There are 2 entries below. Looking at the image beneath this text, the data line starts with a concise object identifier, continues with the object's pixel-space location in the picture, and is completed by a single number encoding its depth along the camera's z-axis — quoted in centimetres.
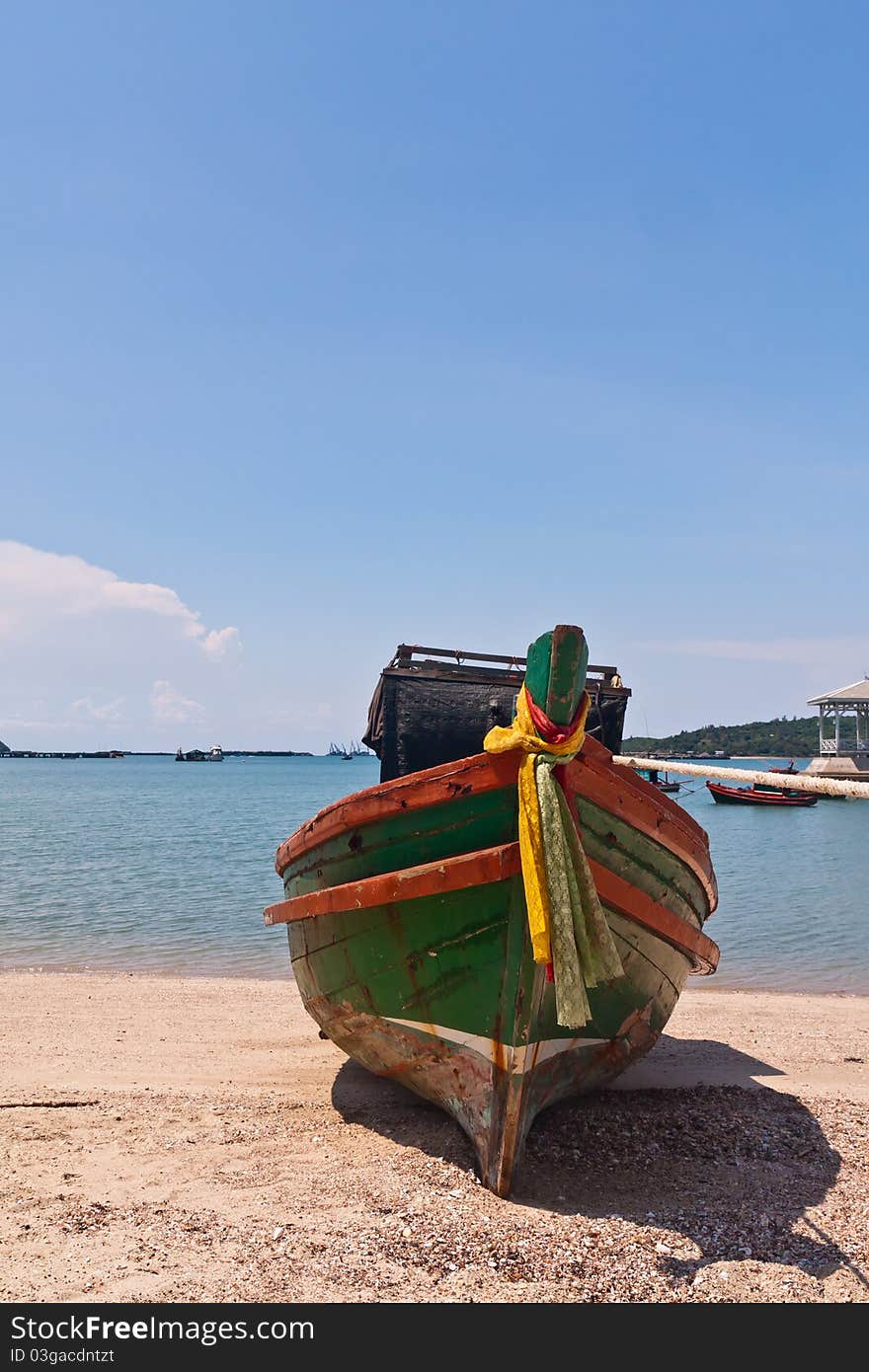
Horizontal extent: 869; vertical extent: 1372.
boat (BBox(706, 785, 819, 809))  4931
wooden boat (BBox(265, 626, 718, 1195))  425
